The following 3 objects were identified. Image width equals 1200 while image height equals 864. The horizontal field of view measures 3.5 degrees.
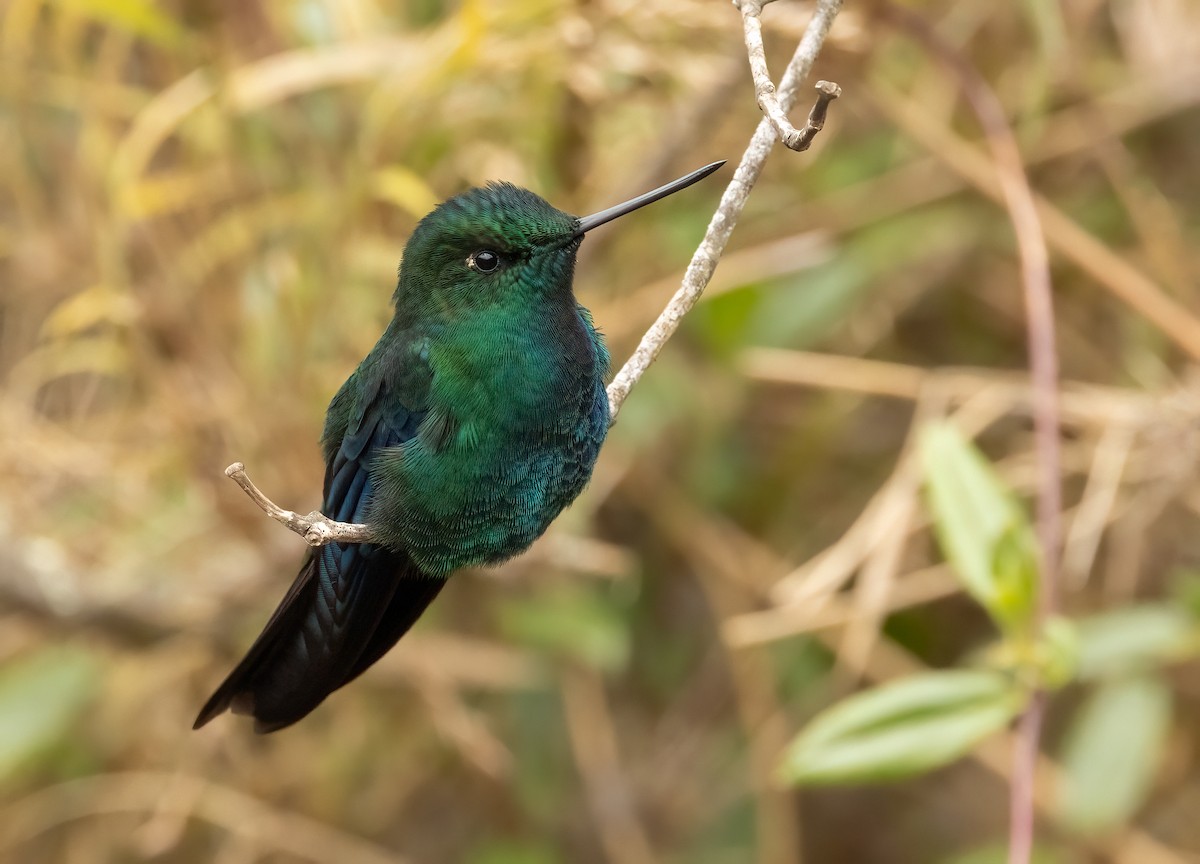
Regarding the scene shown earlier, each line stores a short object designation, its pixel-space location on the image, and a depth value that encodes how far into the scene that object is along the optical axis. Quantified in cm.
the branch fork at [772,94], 337
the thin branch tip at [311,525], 337
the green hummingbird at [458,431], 343
